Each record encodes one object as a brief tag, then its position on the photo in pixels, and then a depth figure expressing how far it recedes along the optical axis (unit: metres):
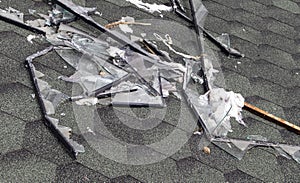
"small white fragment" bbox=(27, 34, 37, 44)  2.37
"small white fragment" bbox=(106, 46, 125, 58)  2.46
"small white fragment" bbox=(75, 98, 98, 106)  2.06
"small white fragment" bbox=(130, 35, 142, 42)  2.67
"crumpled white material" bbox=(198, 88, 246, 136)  2.26
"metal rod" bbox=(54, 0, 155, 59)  2.55
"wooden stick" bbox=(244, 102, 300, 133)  2.45
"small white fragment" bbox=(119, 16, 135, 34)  2.73
